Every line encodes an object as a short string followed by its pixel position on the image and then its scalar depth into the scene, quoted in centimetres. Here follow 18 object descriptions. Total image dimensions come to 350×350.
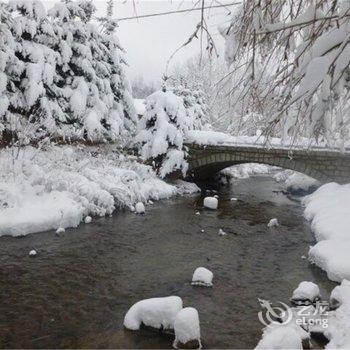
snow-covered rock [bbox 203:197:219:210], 1809
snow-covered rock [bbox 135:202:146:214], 1612
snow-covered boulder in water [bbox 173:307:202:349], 605
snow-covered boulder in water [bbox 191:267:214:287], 879
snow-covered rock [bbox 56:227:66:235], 1224
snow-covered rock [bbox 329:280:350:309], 733
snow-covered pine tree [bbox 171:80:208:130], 3322
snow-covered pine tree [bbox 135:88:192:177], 2264
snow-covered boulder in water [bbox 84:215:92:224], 1394
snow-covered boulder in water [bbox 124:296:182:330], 657
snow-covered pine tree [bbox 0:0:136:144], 1681
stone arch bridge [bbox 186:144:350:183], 2023
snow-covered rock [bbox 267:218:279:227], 1529
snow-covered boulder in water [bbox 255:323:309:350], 566
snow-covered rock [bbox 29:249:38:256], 1017
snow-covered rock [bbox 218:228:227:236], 1347
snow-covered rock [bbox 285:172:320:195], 2502
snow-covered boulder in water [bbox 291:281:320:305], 787
